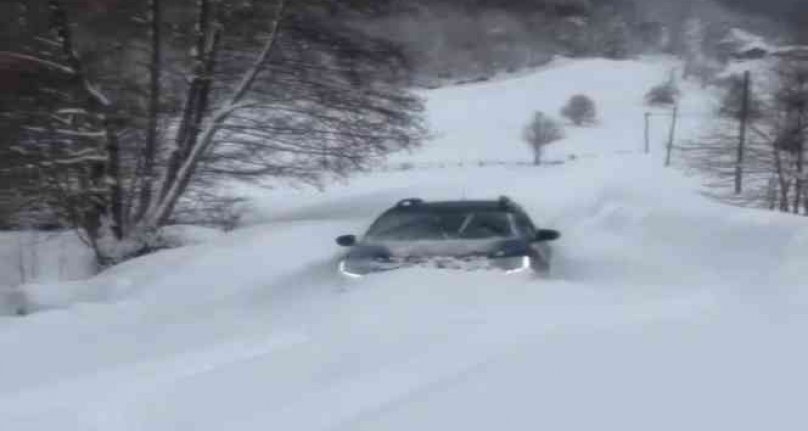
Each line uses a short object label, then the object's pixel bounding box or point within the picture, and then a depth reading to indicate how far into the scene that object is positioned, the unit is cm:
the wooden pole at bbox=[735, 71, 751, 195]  4222
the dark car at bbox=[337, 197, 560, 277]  1309
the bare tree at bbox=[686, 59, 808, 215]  4156
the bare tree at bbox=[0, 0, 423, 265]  2184
